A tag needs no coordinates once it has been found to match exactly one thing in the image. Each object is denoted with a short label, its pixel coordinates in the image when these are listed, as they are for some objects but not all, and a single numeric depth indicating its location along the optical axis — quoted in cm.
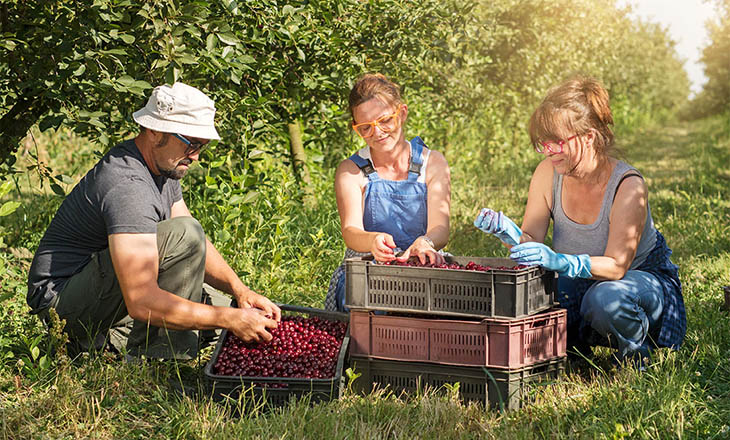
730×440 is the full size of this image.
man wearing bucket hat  323
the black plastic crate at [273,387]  305
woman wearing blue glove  336
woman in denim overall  386
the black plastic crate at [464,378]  306
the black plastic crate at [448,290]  302
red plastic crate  304
